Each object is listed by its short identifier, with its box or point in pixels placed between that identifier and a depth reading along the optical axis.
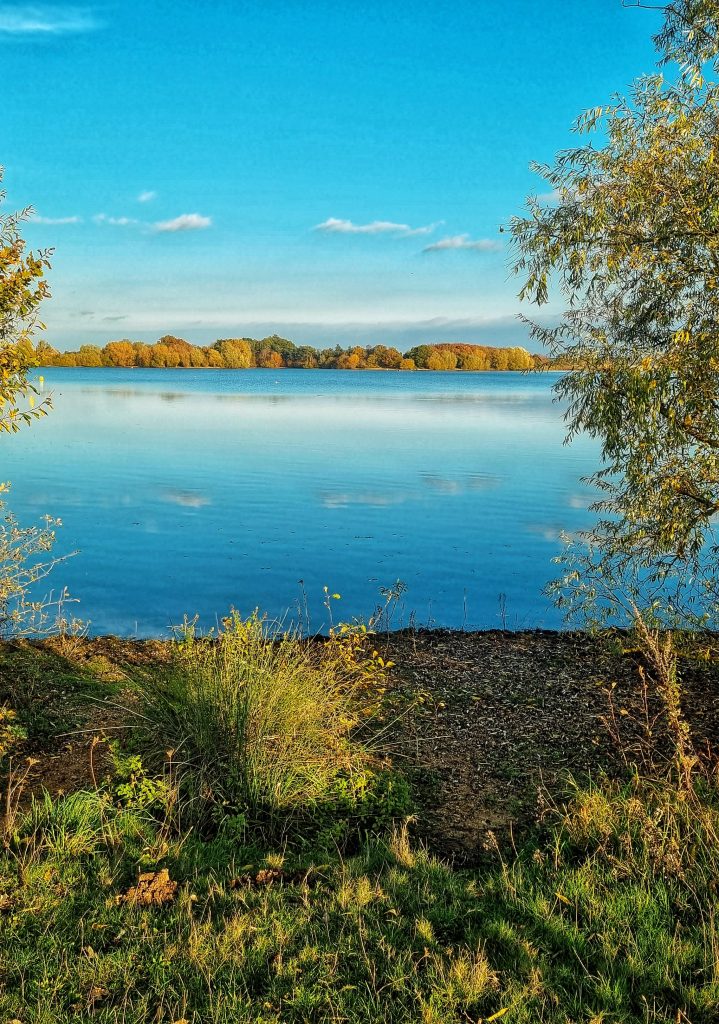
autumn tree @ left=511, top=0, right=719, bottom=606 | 7.08
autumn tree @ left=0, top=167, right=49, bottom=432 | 5.65
